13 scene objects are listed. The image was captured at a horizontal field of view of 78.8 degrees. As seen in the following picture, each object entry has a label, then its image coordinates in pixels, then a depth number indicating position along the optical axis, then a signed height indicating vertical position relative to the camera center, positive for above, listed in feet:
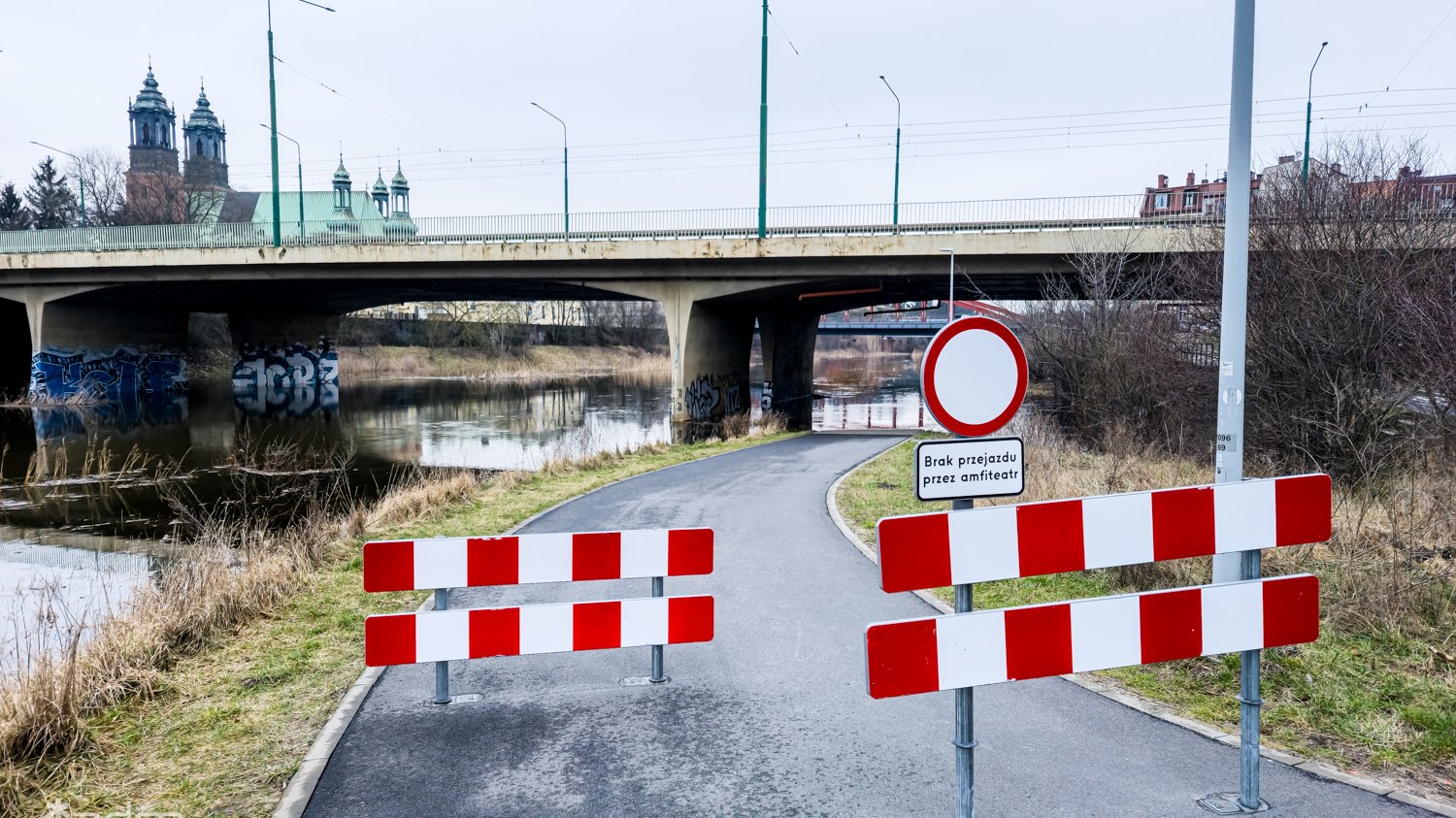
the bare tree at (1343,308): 38.70 +2.92
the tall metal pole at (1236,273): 18.79 +2.10
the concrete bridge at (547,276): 82.17 +10.48
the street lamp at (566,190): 116.16 +22.89
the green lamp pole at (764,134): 79.30 +21.24
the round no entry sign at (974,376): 12.00 -0.12
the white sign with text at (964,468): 11.35 -1.29
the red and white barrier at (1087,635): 10.78 -3.49
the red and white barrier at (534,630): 16.01 -4.90
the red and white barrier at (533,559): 15.78 -3.56
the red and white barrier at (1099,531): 11.05 -2.16
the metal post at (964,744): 11.27 -4.78
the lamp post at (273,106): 97.45 +28.47
